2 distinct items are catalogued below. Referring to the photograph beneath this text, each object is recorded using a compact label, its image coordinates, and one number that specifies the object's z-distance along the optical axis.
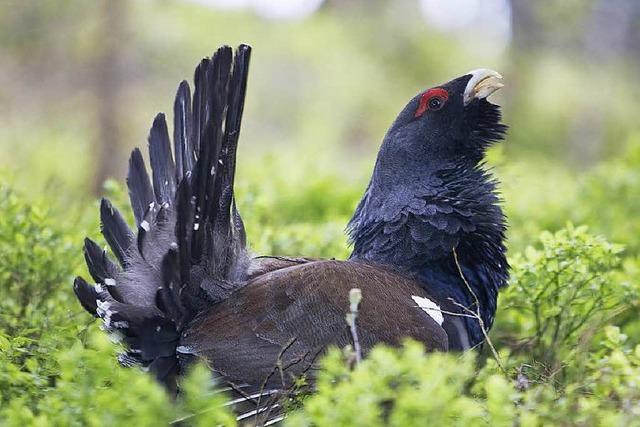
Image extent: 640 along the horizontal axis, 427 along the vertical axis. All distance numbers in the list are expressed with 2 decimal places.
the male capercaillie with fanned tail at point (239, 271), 7.16
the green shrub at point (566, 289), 8.52
